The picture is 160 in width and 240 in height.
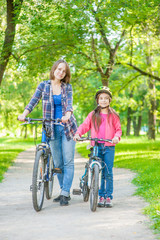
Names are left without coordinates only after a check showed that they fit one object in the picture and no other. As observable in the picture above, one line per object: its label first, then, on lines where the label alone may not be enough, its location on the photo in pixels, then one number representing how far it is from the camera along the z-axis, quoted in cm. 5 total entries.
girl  561
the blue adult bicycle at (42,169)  519
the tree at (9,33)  1245
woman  572
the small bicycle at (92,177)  520
